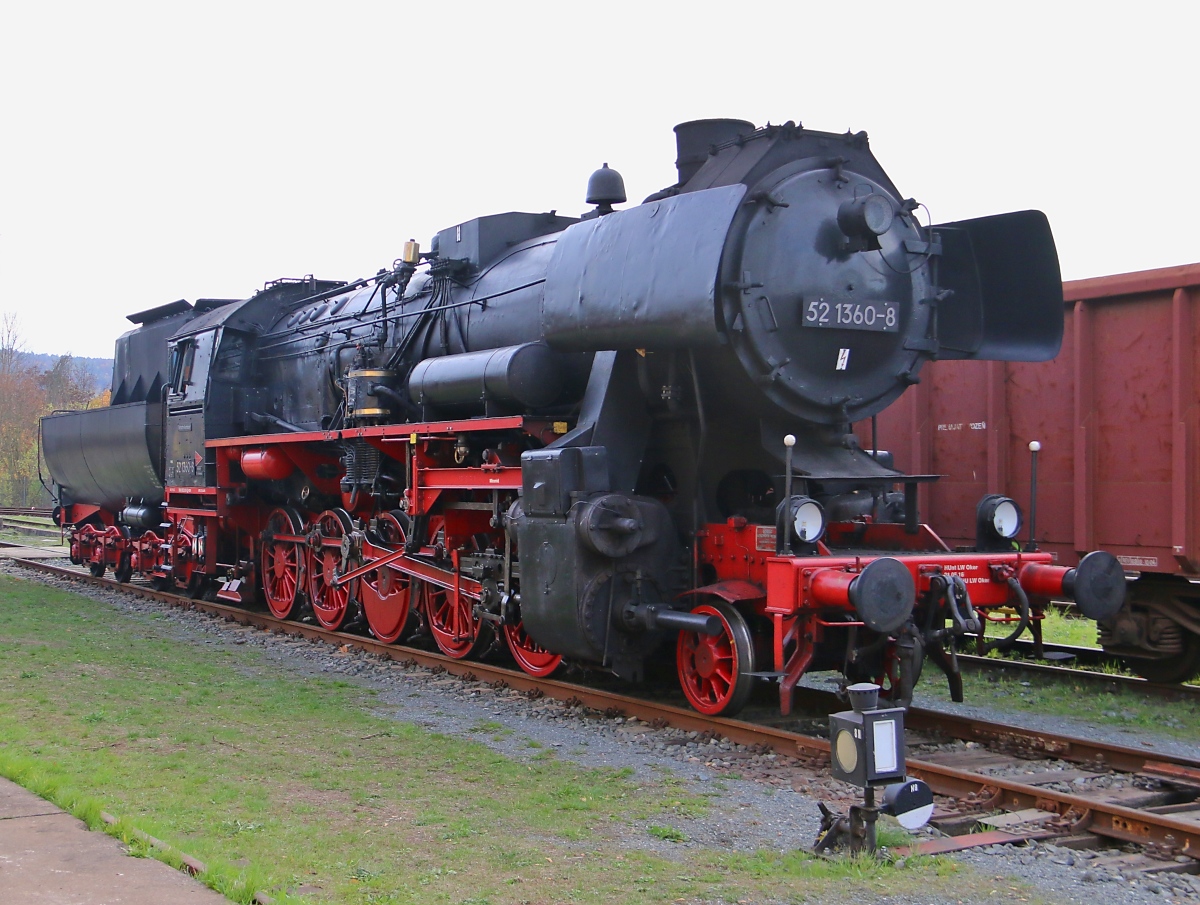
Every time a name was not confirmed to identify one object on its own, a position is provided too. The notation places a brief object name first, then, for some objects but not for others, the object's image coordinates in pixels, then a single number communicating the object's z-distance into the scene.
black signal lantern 4.64
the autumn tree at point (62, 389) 62.19
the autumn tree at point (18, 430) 54.53
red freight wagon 9.25
